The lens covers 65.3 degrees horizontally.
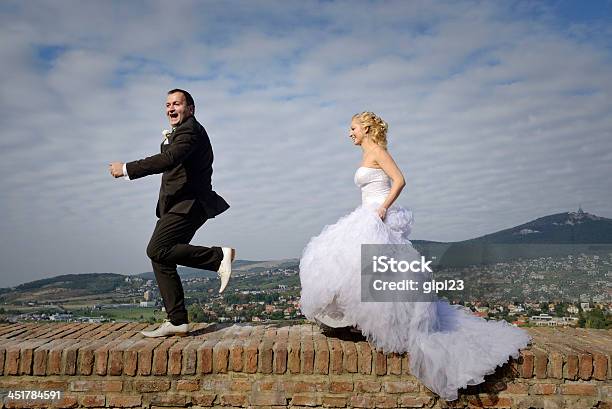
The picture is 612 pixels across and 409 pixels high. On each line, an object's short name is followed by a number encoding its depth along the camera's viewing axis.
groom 4.23
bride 3.42
